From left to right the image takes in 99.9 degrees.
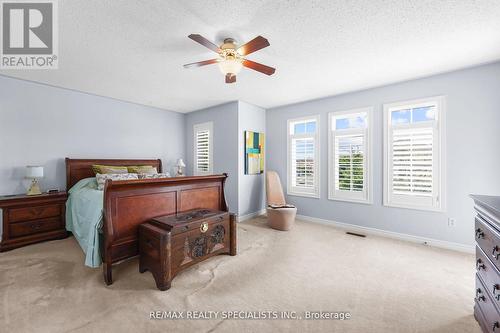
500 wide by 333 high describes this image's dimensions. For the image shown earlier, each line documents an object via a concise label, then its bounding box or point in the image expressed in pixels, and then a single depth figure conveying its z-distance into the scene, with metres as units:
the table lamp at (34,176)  3.17
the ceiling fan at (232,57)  1.97
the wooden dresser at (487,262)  1.33
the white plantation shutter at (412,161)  3.16
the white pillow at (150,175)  3.85
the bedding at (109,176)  3.44
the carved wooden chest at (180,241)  2.05
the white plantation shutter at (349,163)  3.78
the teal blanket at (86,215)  2.18
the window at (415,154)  3.09
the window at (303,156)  4.32
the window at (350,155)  3.71
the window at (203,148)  4.96
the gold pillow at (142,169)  4.27
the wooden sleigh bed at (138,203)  2.13
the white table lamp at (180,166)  4.90
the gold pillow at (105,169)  3.87
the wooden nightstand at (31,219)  2.94
